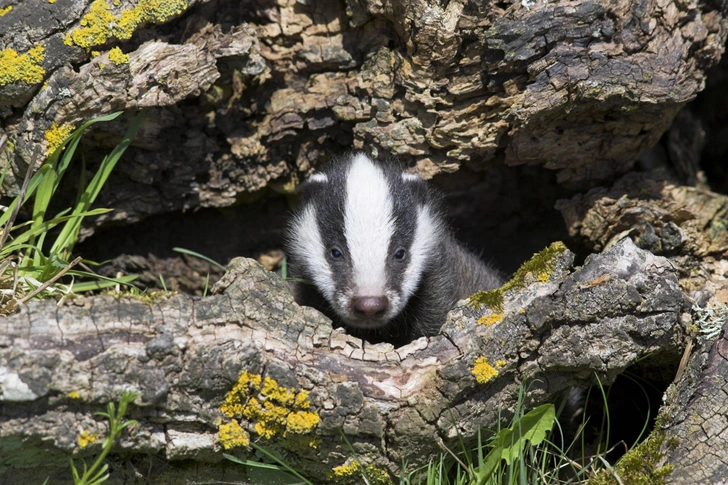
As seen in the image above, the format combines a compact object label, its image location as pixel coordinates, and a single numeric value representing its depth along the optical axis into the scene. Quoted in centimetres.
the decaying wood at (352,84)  666
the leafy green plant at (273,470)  530
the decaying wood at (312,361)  476
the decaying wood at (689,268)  537
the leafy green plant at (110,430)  468
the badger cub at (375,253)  698
